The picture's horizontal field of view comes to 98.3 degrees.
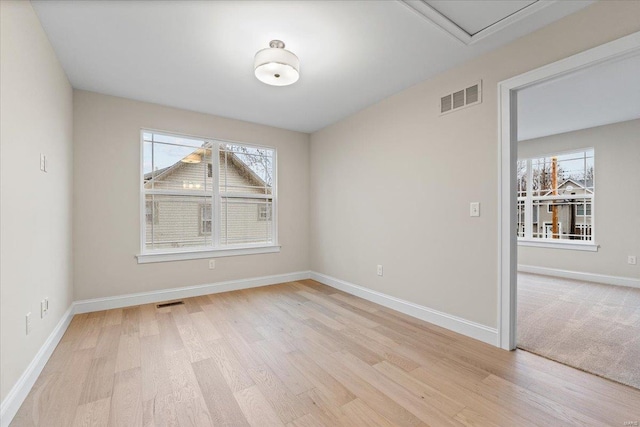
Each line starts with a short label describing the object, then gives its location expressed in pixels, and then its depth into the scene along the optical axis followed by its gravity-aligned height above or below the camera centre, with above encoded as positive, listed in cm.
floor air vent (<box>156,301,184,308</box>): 335 -113
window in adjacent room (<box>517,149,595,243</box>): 480 +29
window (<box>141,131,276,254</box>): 357 +26
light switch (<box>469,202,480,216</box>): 245 +3
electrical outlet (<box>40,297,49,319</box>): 205 -73
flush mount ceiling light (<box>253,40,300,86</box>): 218 +119
